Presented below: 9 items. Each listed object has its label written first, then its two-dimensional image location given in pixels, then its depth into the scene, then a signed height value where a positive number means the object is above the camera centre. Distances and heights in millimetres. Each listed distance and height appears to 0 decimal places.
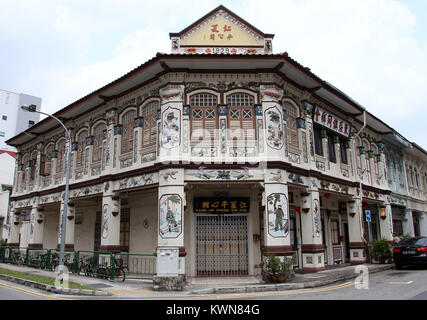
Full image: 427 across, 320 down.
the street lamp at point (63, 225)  13875 +547
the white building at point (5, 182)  36375 +6022
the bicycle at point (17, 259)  20573 -1147
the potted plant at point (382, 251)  18781 -905
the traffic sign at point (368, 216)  17547 +835
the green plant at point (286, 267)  12570 -1105
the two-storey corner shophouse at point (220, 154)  13992 +3474
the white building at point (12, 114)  59969 +20804
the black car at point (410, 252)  16156 -854
